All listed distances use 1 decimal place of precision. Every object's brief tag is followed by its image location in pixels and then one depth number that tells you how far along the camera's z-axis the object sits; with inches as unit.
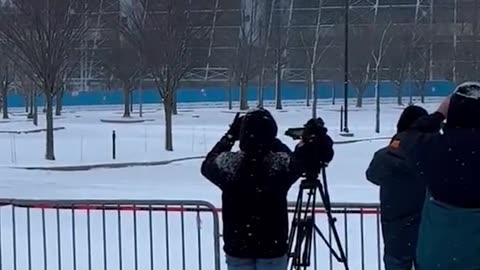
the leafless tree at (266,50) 2564.0
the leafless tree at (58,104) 2505.4
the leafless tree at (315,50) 2571.4
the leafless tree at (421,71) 2649.6
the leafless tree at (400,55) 2443.2
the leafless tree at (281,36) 2583.7
